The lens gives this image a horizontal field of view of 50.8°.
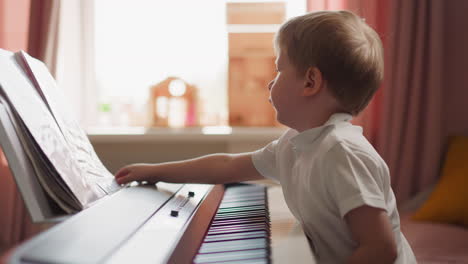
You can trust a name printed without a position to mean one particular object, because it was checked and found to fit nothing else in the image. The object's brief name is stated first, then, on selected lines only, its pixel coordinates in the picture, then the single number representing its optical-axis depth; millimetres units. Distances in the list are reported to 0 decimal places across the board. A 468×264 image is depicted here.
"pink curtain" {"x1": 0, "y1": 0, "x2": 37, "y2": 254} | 2283
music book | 774
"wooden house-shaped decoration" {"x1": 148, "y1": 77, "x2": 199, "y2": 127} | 2600
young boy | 789
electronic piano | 553
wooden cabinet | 2516
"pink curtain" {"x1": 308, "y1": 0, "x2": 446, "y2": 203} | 2197
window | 2699
